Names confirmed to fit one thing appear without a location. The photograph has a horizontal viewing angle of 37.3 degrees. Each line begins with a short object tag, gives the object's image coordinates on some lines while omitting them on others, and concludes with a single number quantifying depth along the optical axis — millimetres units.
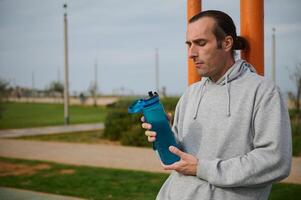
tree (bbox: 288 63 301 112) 14387
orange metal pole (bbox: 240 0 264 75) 2678
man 1727
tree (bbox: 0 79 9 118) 19688
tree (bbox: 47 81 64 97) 57375
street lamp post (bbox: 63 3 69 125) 21412
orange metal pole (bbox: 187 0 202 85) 3195
